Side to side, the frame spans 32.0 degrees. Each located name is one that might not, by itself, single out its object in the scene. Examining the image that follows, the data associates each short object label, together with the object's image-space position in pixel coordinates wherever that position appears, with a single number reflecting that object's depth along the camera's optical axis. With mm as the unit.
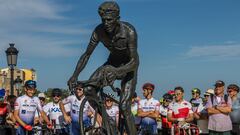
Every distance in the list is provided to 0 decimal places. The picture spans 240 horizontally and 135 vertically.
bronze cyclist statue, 5959
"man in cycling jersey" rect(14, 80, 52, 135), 8807
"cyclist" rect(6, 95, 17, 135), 9118
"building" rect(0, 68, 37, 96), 48851
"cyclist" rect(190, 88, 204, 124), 9551
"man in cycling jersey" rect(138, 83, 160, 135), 9428
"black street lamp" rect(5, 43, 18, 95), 14640
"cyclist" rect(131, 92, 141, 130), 9538
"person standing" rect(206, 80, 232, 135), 8463
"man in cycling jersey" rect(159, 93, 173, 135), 10029
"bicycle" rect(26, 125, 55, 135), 7987
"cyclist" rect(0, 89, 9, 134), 9261
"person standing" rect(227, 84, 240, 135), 8639
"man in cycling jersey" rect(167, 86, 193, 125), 9130
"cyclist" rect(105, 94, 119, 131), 9496
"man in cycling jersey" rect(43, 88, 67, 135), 10357
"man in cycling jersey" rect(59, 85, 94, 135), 8898
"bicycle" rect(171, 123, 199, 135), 8713
